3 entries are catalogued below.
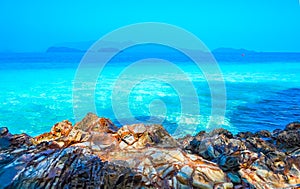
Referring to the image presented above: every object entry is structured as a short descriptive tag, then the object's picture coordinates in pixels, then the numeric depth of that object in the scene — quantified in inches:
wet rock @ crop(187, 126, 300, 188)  139.8
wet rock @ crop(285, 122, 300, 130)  240.5
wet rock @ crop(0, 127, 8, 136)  175.2
